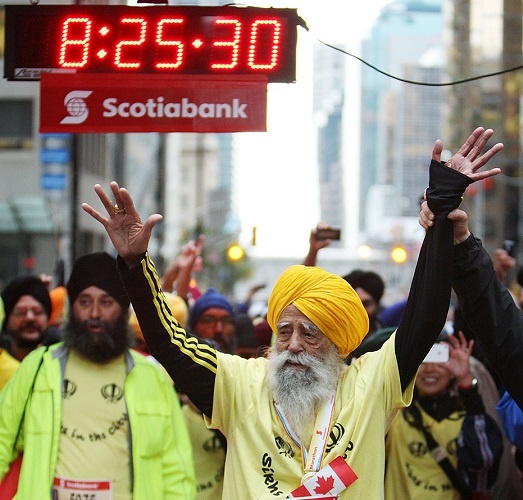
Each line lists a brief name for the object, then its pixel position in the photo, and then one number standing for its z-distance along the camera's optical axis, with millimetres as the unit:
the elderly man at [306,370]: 9187
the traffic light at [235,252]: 34106
